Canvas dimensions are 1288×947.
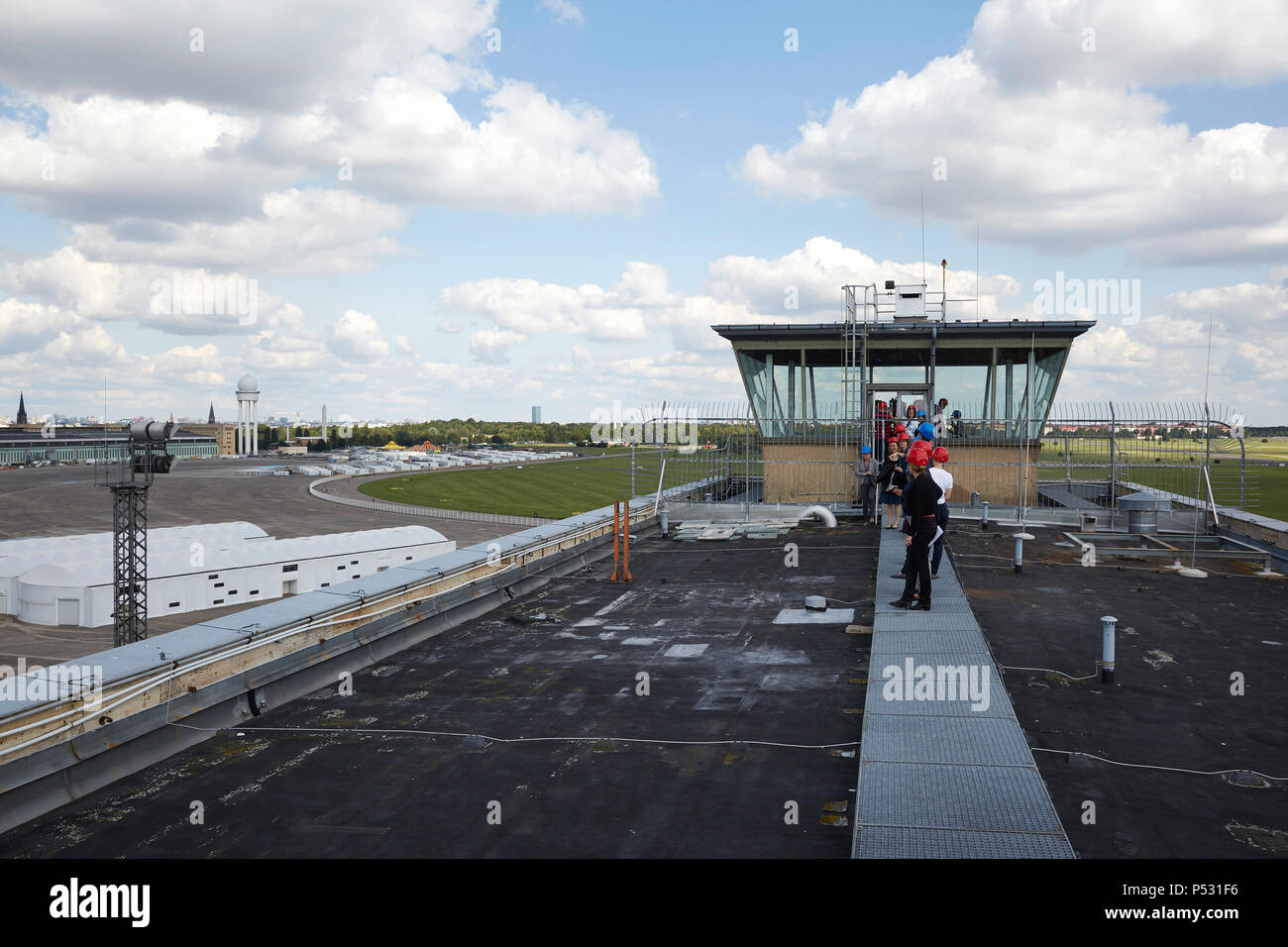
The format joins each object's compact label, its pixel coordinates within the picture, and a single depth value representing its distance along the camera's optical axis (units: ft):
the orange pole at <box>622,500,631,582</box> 47.03
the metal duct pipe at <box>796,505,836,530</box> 68.95
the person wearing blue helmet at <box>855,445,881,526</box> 71.05
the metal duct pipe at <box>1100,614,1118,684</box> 28.14
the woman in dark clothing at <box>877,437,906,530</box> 50.90
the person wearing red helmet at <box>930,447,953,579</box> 41.35
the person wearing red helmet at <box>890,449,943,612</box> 33.47
